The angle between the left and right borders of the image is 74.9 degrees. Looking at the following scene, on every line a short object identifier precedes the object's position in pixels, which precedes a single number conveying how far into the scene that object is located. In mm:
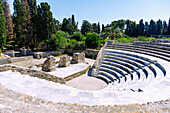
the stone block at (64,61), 12547
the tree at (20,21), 19625
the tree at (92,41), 20484
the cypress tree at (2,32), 15117
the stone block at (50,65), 11141
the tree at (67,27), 37312
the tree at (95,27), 46472
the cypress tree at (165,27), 42750
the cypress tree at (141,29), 40562
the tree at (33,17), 20938
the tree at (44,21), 20484
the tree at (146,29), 42269
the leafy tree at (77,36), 29817
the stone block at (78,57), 14048
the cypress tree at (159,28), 39869
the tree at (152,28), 41747
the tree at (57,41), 20500
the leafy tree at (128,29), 44456
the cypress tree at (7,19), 21406
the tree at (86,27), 44500
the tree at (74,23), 39644
